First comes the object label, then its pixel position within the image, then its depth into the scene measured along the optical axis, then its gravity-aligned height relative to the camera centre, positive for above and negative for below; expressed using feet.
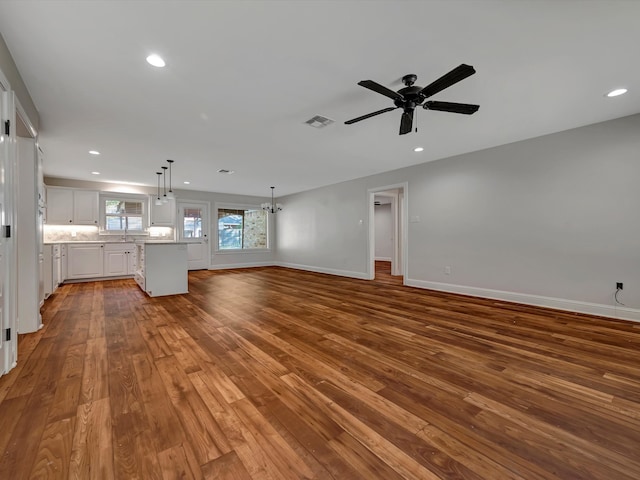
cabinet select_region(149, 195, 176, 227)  24.70 +2.20
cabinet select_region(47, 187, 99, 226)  20.52 +2.45
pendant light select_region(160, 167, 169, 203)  19.10 +4.79
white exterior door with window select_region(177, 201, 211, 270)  27.07 +0.75
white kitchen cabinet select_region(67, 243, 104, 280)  20.36 -1.70
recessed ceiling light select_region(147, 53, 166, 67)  7.20 +4.77
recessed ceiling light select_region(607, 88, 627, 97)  9.00 +4.81
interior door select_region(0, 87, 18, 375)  6.53 -0.02
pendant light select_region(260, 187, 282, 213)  26.25 +3.01
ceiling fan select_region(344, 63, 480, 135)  7.17 +3.96
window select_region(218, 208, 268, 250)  29.73 +1.00
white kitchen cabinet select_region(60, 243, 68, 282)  19.47 -1.76
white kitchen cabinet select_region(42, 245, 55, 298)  14.02 -1.70
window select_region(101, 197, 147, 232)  23.06 +2.04
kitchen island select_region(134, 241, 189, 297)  16.07 -1.85
